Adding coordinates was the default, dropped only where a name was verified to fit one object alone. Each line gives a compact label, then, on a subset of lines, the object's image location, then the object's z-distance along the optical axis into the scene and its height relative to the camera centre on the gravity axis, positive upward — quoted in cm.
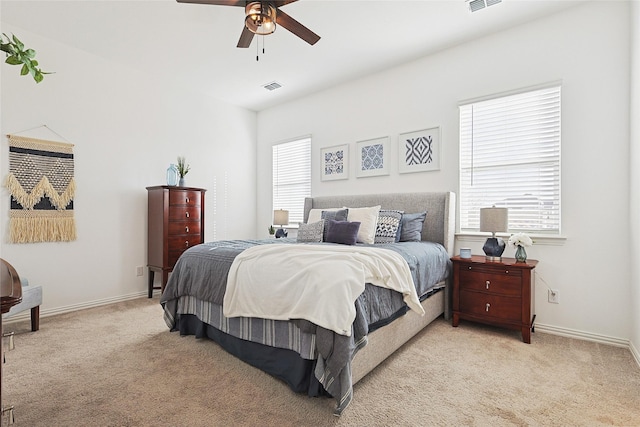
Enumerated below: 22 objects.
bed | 178 -72
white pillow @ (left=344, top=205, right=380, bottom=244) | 338 -10
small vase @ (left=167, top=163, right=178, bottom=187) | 432 +47
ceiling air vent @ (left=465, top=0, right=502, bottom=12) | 285 +184
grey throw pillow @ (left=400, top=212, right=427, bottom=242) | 344 -17
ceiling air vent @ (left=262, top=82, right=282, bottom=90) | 464 +181
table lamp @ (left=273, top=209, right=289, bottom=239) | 487 -10
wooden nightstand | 274 -73
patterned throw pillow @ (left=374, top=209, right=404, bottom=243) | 337 -18
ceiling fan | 227 +142
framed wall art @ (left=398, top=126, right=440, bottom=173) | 373 +72
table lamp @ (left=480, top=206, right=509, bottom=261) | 292 -13
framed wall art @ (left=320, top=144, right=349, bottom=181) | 455 +70
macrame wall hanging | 326 +21
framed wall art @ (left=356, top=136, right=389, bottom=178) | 416 +71
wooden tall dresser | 399 -19
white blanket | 173 -43
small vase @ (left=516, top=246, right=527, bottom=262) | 284 -38
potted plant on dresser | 433 +59
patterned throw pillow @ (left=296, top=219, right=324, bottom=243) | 341 -23
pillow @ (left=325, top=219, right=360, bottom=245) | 322 -22
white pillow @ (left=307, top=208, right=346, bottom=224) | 395 -6
